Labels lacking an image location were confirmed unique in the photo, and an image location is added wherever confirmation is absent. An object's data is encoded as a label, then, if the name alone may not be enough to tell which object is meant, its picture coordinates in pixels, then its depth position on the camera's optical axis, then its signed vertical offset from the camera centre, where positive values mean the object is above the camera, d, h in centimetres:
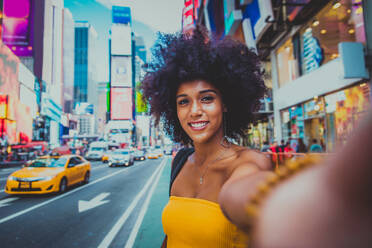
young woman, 32 -9
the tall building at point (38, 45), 4759 +2434
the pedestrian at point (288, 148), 927 -48
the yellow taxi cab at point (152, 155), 3989 -269
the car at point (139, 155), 3412 -226
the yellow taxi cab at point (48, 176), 793 -129
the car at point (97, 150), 3198 -137
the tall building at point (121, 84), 9031 +2421
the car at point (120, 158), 2159 -172
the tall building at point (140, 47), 19550 +8364
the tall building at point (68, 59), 11618 +4565
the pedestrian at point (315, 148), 775 -43
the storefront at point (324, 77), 795 +260
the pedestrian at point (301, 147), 991 -48
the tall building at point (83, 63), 13100 +4774
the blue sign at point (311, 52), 1032 +413
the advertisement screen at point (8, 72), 3262 +1134
